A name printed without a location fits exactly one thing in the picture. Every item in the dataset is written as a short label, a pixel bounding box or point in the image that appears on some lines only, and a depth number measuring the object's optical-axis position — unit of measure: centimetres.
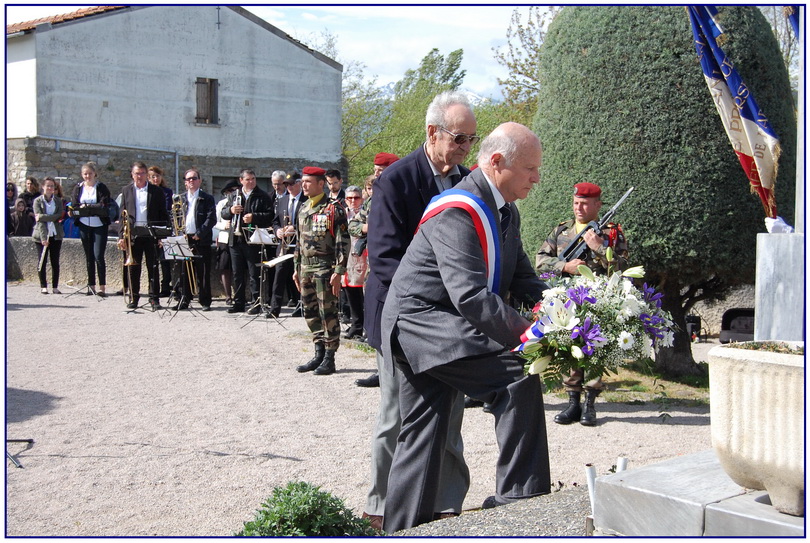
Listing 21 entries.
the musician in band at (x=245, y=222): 1410
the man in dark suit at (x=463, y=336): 393
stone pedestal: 388
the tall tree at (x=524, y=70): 1902
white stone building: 2727
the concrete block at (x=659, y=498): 351
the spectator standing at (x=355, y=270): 1050
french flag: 714
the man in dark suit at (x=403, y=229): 488
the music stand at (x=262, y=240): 1341
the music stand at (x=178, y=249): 1386
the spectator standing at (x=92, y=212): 1493
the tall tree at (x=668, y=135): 859
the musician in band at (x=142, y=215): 1444
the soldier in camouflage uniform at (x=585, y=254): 752
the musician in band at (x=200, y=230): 1433
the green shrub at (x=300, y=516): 391
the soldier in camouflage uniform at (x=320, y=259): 936
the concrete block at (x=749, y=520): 324
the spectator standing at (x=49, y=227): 1595
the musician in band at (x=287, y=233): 1316
